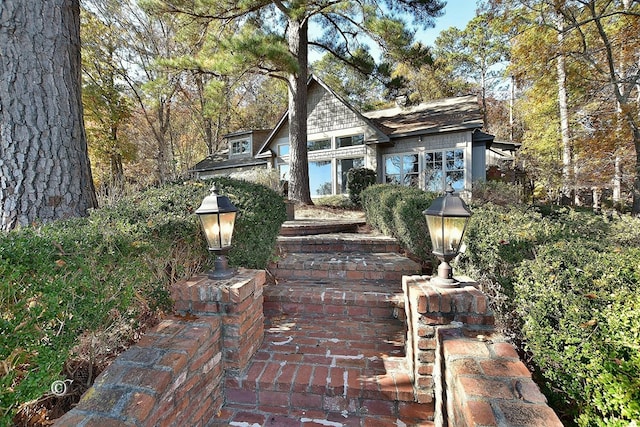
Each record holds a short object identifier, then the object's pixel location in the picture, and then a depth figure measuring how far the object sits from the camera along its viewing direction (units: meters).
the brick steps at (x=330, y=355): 1.90
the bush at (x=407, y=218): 3.68
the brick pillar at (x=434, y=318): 1.85
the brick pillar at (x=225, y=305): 2.00
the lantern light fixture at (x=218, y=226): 2.10
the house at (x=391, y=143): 11.12
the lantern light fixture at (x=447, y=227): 1.92
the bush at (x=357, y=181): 11.21
